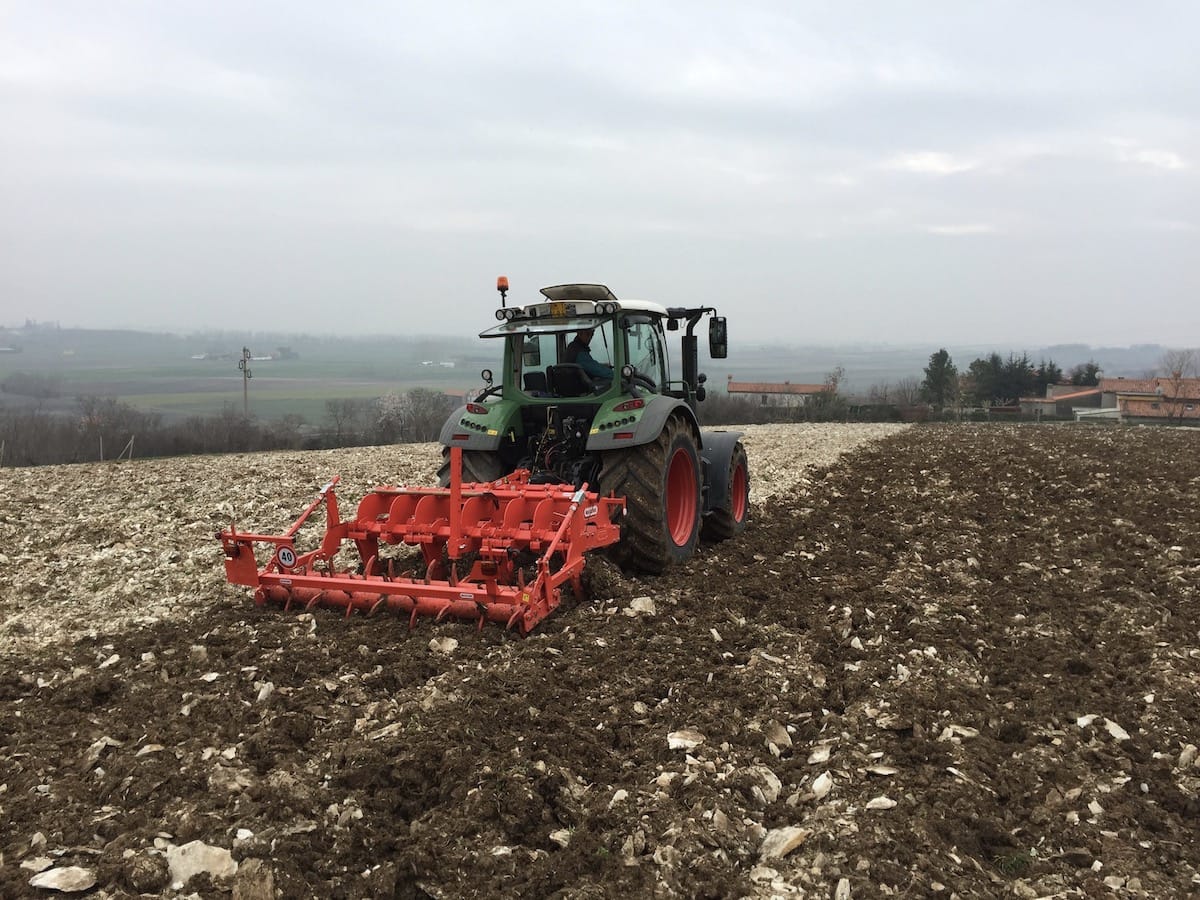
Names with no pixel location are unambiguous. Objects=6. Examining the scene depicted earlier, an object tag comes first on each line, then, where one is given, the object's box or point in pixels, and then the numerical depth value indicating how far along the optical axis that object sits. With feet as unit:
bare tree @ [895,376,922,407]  240.12
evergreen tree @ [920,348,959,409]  226.79
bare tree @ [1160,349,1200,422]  185.98
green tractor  21.95
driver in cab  24.47
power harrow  17.49
